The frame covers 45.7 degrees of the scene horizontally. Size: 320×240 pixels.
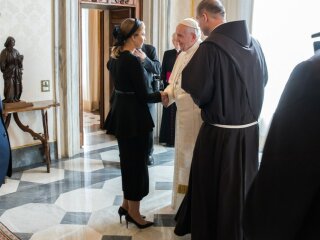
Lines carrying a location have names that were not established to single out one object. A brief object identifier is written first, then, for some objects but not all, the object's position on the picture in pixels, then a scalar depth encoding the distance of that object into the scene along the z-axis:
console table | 3.89
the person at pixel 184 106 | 2.55
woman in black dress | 2.47
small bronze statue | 3.79
